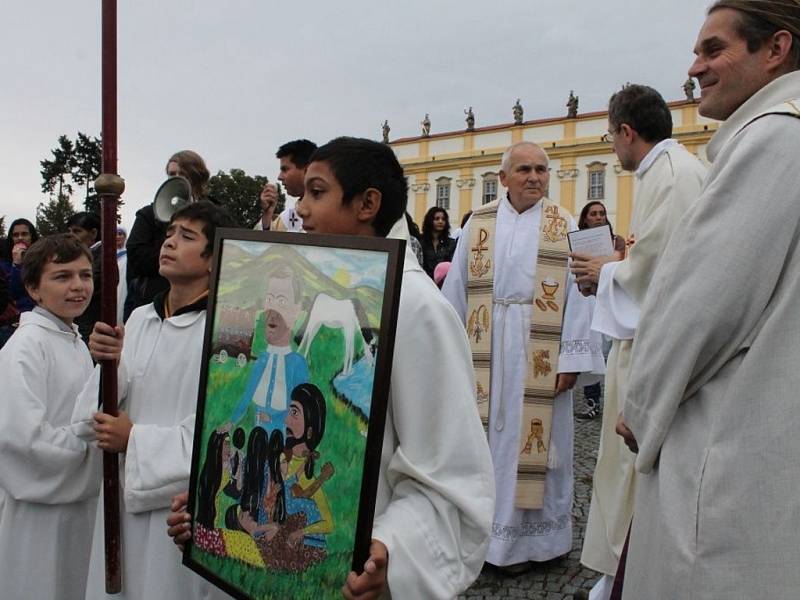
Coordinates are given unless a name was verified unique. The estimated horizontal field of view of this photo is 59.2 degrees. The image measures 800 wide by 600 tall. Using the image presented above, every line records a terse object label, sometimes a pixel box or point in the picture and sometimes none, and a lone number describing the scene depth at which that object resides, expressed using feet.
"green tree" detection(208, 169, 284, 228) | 137.39
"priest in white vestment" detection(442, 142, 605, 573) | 13.12
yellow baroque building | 137.08
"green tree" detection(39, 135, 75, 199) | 143.33
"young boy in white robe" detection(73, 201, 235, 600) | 6.77
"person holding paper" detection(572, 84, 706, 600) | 9.42
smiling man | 4.76
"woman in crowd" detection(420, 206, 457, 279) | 27.71
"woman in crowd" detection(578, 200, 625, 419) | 24.77
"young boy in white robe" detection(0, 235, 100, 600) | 8.16
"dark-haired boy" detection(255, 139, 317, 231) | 16.79
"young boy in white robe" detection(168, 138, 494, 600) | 4.56
